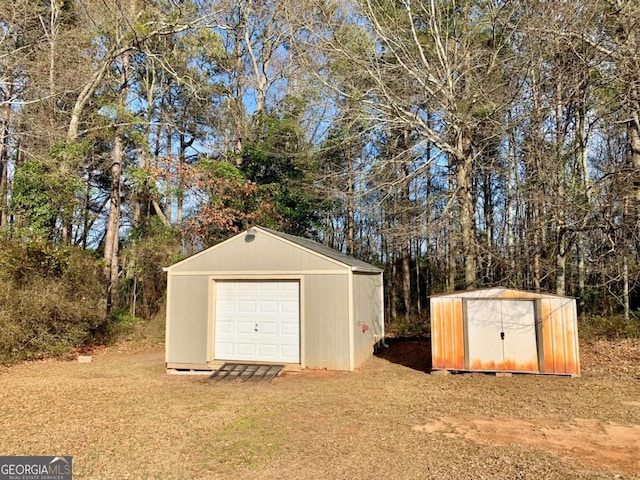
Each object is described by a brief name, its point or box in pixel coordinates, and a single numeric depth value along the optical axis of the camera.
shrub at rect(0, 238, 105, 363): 9.41
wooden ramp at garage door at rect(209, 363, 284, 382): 7.88
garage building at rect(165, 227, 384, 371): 8.48
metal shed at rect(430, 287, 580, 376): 7.51
